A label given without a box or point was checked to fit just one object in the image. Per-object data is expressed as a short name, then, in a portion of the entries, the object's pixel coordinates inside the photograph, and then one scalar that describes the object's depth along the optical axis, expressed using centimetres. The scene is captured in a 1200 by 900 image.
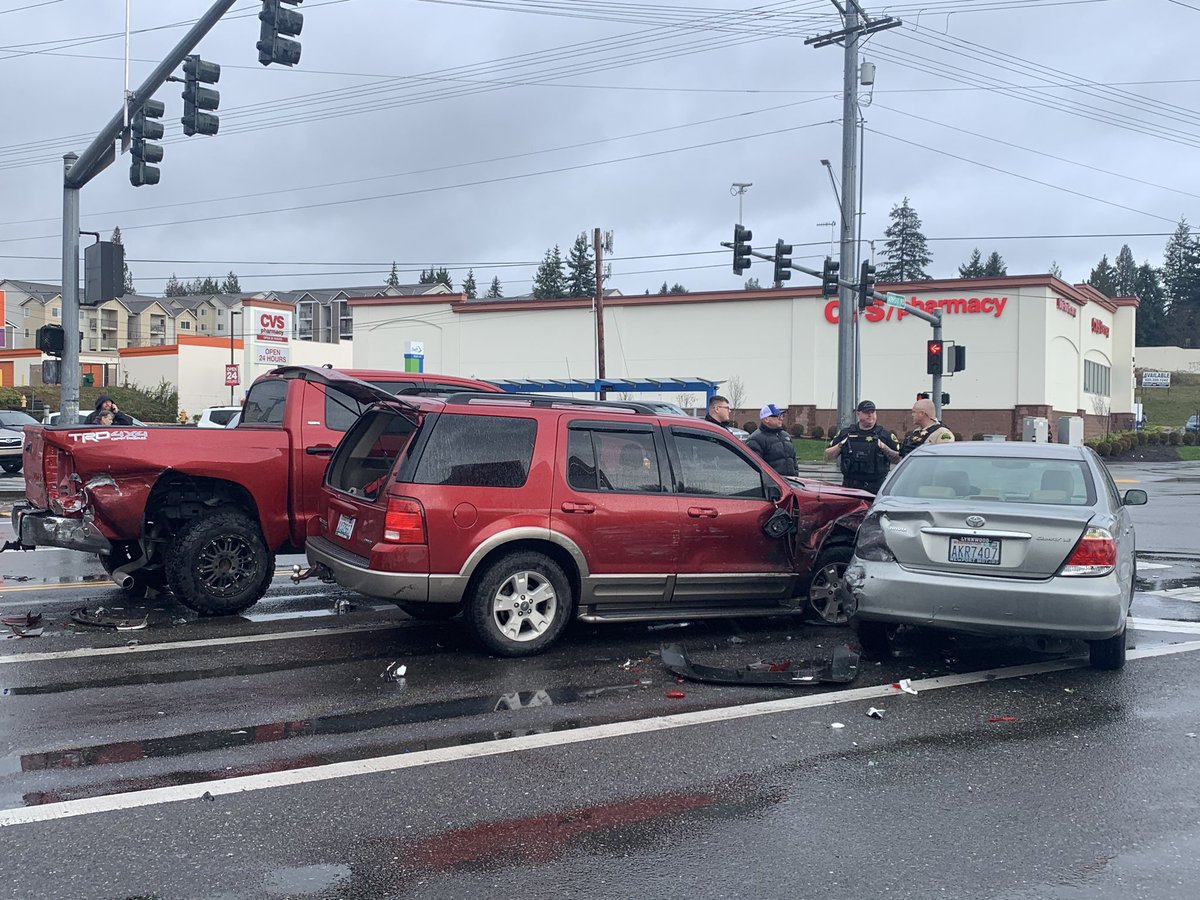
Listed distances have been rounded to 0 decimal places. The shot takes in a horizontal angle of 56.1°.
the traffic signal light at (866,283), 2567
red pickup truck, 848
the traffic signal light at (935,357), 2766
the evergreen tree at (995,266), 13285
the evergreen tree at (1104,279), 13362
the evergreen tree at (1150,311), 11981
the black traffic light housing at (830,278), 2519
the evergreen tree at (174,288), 16700
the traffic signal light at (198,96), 1479
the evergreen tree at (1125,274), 14041
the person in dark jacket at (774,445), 1109
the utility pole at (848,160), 2391
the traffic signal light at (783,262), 2577
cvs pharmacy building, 4722
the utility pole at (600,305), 4129
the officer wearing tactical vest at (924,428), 1104
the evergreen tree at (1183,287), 12288
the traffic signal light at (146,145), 1567
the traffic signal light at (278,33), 1321
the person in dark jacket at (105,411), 1495
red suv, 725
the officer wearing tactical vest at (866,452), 1136
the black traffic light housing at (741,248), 2553
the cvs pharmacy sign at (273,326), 5588
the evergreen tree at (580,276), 10769
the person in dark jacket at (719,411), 1204
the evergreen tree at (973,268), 13024
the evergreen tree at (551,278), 11588
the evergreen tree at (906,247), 11944
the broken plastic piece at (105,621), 845
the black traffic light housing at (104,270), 1741
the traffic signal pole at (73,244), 1683
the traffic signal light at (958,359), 2822
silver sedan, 677
